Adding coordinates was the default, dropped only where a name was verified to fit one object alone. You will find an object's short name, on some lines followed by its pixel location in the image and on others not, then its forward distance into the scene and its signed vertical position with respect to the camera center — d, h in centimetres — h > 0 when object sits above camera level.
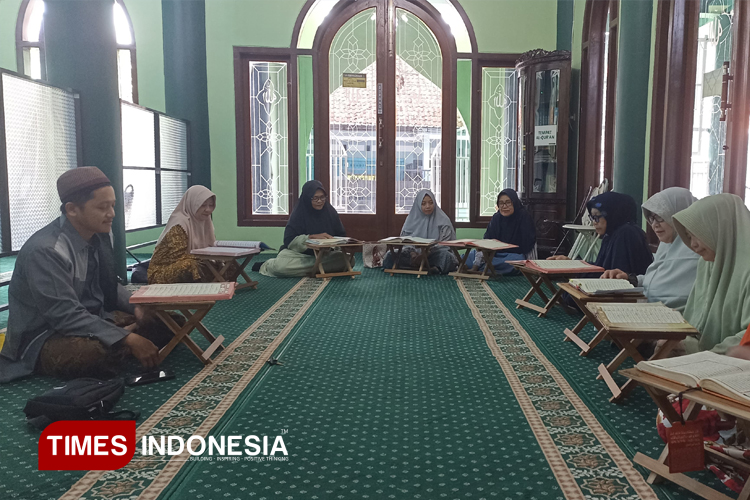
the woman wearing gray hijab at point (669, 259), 263 -34
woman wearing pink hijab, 400 -42
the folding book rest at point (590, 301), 269 -54
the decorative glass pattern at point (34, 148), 355 +23
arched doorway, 711 +88
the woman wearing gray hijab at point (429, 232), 573 -49
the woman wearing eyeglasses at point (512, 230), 550 -43
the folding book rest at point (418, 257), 543 -71
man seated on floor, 250 -52
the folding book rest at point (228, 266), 450 -67
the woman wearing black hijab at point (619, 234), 335 -29
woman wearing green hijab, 205 -27
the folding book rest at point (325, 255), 531 -68
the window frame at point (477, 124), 714 +72
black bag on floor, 207 -78
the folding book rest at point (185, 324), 263 -65
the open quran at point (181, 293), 260 -49
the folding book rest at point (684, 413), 131 -63
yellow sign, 717 +125
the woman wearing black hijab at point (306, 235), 555 -49
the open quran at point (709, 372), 133 -45
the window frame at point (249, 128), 716 +67
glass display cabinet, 618 +48
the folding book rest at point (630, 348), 201 -61
